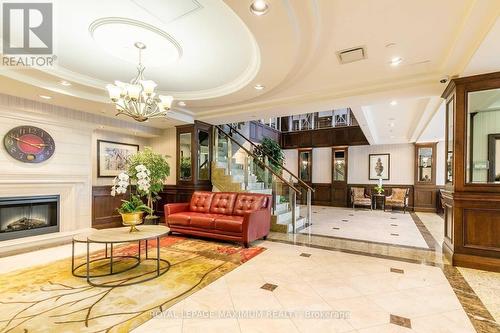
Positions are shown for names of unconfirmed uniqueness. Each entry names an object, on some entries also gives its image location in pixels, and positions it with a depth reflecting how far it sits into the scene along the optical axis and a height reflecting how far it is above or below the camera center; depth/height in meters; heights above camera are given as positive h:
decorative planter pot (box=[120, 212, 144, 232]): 3.38 -0.74
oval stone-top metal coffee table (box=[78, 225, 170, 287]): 2.93 -1.36
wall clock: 4.41 +0.41
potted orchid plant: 3.38 -0.55
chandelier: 3.29 +0.97
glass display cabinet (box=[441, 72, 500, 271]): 3.33 -0.06
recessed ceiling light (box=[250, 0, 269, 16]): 2.04 +1.37
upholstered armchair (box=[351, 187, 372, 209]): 9.19 -1.18
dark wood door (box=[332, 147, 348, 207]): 10.30 -0.39
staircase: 5.75 -0.33
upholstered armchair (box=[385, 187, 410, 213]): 8.74 -1.13
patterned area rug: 2.14 -1.38
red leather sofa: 4.37 -0.99
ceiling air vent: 2.95 +1.41
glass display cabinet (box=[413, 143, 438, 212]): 8.92 -0.43
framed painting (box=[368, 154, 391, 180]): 9.77 +0.05
